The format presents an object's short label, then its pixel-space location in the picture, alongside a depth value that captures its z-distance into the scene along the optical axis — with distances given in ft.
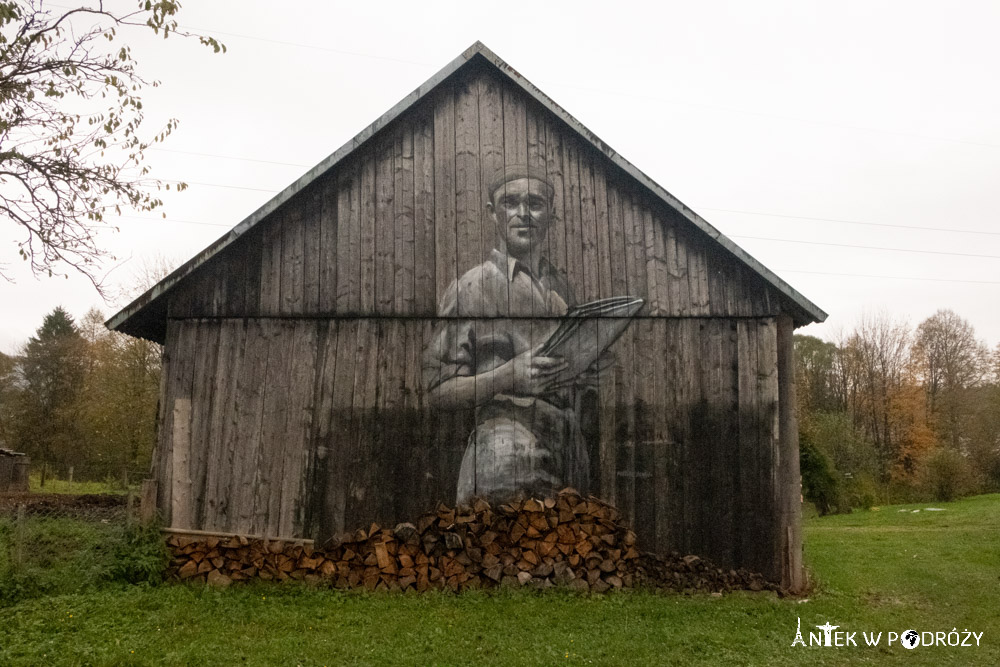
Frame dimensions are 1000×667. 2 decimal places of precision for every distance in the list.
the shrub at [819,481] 76.07
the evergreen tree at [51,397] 119.14
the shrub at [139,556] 27.63
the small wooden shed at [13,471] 81.05
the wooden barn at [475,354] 29.78
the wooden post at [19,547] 26.23
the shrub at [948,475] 83.35
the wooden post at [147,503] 29.09
